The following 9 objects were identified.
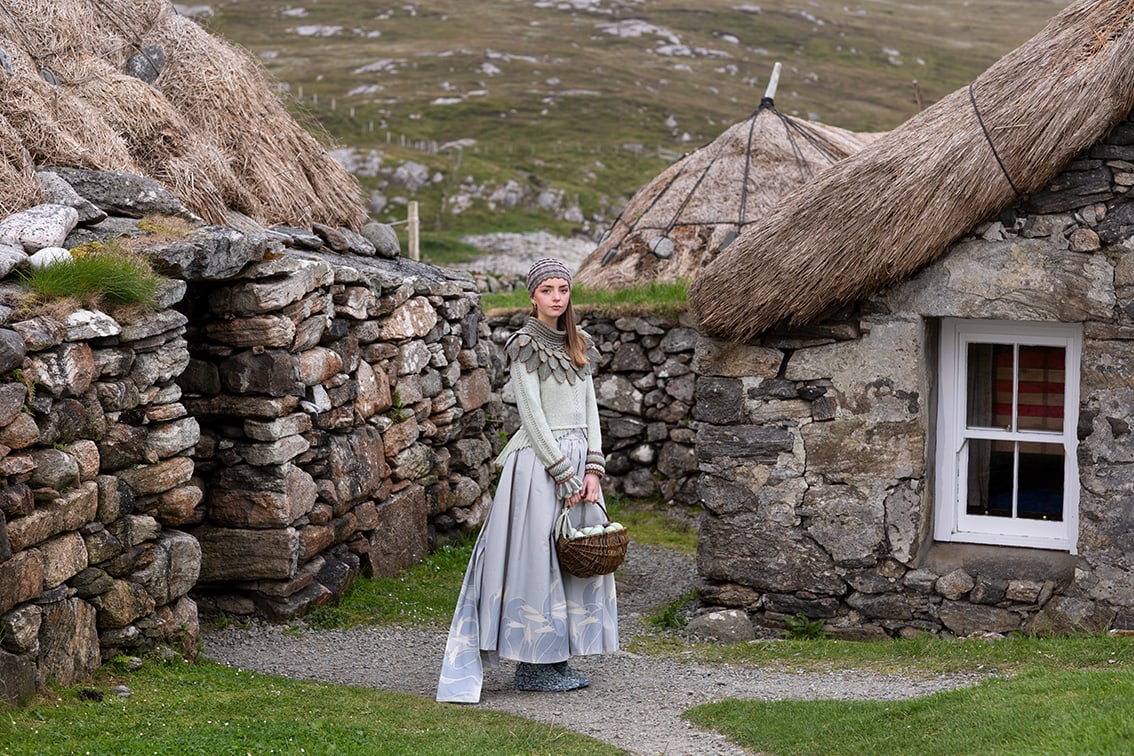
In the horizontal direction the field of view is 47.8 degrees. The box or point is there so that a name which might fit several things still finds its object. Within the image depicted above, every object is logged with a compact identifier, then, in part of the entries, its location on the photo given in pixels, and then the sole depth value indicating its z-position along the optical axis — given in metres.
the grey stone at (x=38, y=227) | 6.08
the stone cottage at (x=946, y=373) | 6.84
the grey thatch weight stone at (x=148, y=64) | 8.73
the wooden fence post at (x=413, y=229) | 18.10
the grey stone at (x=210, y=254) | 6.53
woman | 5.96
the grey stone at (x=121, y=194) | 7.10
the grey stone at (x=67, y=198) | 6.69
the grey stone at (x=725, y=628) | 7.59
